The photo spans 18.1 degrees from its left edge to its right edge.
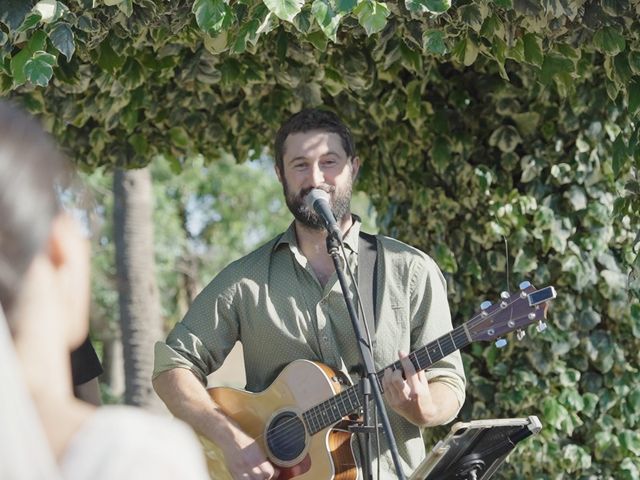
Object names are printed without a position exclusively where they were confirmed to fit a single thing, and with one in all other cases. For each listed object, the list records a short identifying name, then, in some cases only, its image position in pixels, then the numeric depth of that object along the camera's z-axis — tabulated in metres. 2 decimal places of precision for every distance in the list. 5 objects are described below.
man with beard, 6.80
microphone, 6.28
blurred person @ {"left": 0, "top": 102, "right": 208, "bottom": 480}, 2.08
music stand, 5.83
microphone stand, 5.84
